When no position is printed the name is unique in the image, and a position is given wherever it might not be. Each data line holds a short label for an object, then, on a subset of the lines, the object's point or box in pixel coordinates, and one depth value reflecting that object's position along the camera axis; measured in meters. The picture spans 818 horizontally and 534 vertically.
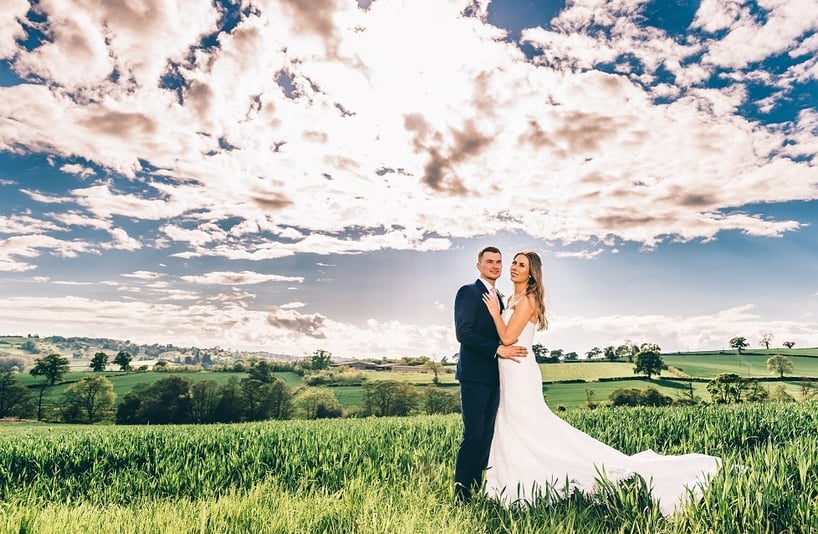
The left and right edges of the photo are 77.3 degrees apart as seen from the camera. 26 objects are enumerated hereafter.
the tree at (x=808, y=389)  66.23
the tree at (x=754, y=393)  66.19
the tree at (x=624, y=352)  82.40
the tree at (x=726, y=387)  66.56
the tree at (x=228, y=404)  69.31
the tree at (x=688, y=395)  65.41
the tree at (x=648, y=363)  75.69
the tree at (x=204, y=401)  67.38
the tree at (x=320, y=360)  93.50
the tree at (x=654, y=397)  64.44
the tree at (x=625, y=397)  64.44
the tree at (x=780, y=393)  63.03
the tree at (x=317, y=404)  72.50
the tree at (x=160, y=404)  68.31
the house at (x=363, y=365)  92.21
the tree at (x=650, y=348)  78.25
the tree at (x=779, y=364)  78.56
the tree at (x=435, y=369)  79.81
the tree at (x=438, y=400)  69.12
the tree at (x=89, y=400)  84.12
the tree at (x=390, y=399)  72.12
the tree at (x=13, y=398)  83.94
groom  6.54
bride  6.31
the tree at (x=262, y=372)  78.50
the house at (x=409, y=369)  85.31
